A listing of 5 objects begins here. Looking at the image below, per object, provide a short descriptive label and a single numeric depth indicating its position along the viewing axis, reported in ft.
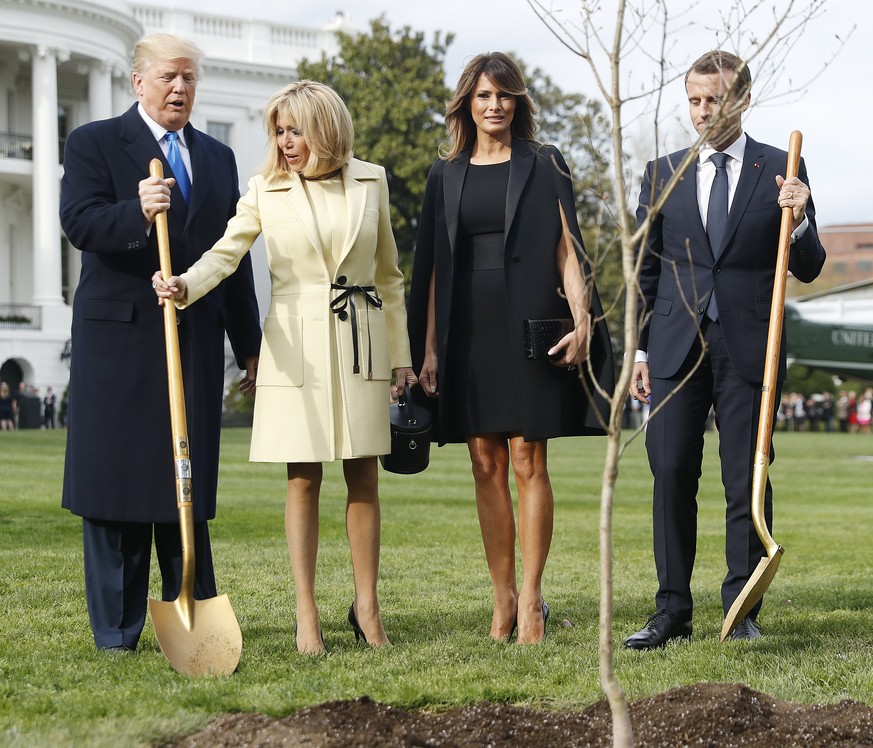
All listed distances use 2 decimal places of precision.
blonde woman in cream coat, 17.89
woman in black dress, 19.10
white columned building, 149.07
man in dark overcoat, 17.57
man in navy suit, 18.84
